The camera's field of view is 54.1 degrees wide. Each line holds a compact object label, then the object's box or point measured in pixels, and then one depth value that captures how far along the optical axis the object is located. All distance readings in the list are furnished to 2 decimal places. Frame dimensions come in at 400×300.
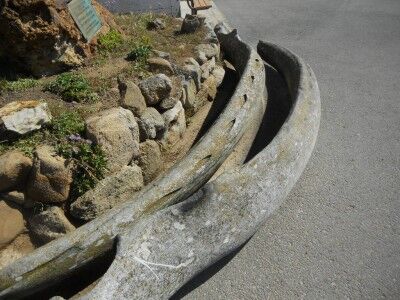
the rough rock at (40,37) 3.80
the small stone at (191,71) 4.68
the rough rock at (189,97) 4.56
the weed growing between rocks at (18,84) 3.87
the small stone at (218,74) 5.47
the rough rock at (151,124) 3.79
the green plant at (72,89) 3.91
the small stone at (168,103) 4.16
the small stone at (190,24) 5.80
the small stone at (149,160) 3.77
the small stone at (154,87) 4.02
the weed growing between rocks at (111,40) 4.86
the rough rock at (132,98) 3.80
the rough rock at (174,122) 4.22
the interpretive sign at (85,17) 4.40
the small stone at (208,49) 5.36
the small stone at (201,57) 5.14
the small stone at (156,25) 5.91
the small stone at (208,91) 5.05
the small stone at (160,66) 4.51
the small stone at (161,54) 4.83
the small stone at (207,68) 5.14
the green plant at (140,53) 4.70
